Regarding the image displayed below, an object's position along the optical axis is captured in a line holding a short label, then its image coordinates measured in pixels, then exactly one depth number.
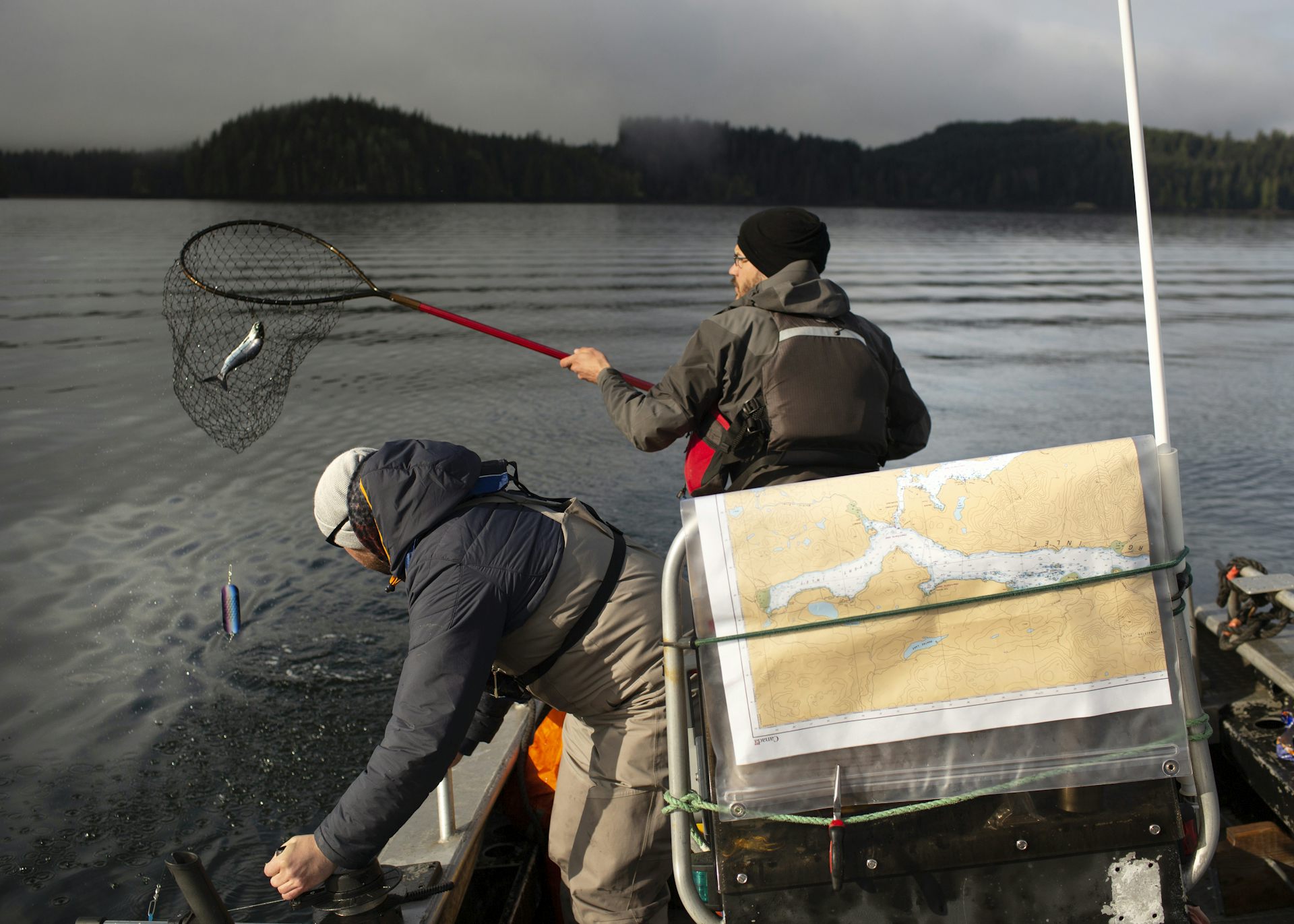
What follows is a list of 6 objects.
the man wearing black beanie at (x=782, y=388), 2.97
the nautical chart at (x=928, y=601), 2.08
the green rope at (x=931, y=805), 2.04
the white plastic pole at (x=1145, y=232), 2.41
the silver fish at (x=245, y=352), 4.32
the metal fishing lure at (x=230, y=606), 4.29
